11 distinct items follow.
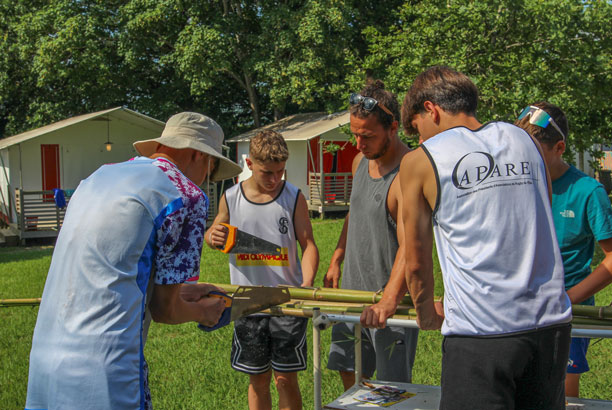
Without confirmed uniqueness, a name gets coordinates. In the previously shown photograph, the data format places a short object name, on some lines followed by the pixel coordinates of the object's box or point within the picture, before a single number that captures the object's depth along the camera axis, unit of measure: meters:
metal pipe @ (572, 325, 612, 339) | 2.74
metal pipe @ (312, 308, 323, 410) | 3.10
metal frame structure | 2.75
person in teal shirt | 3.39
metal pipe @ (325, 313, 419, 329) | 2.94
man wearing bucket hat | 2.26
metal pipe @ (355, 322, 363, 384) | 3.42
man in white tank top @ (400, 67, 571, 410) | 2.23
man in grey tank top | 3.57
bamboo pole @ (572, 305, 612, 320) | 2.90
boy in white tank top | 3.98
